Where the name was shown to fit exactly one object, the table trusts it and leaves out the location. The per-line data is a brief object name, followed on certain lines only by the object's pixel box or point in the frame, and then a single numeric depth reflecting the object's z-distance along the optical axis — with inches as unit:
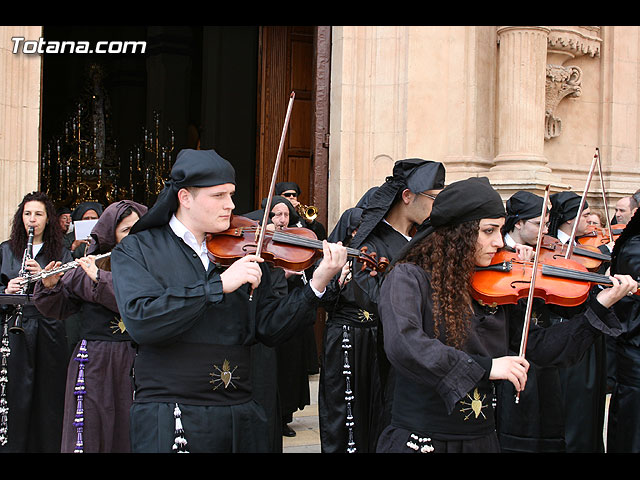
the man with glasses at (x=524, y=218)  214.4
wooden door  390.0
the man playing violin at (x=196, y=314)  115.2
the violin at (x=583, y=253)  202.1
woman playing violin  110.2
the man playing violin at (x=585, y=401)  211.3
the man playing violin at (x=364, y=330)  181.3
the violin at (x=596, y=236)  248.8
